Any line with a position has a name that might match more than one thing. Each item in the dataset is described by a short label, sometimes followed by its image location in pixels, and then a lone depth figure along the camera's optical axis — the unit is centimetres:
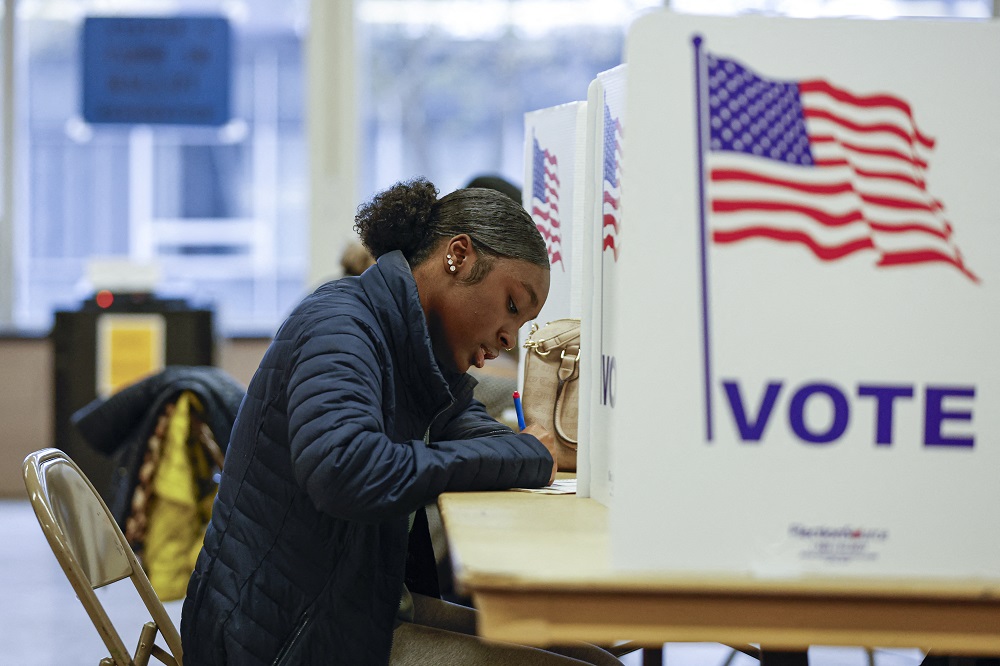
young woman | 598
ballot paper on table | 625
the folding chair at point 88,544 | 613
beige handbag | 655
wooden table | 562
